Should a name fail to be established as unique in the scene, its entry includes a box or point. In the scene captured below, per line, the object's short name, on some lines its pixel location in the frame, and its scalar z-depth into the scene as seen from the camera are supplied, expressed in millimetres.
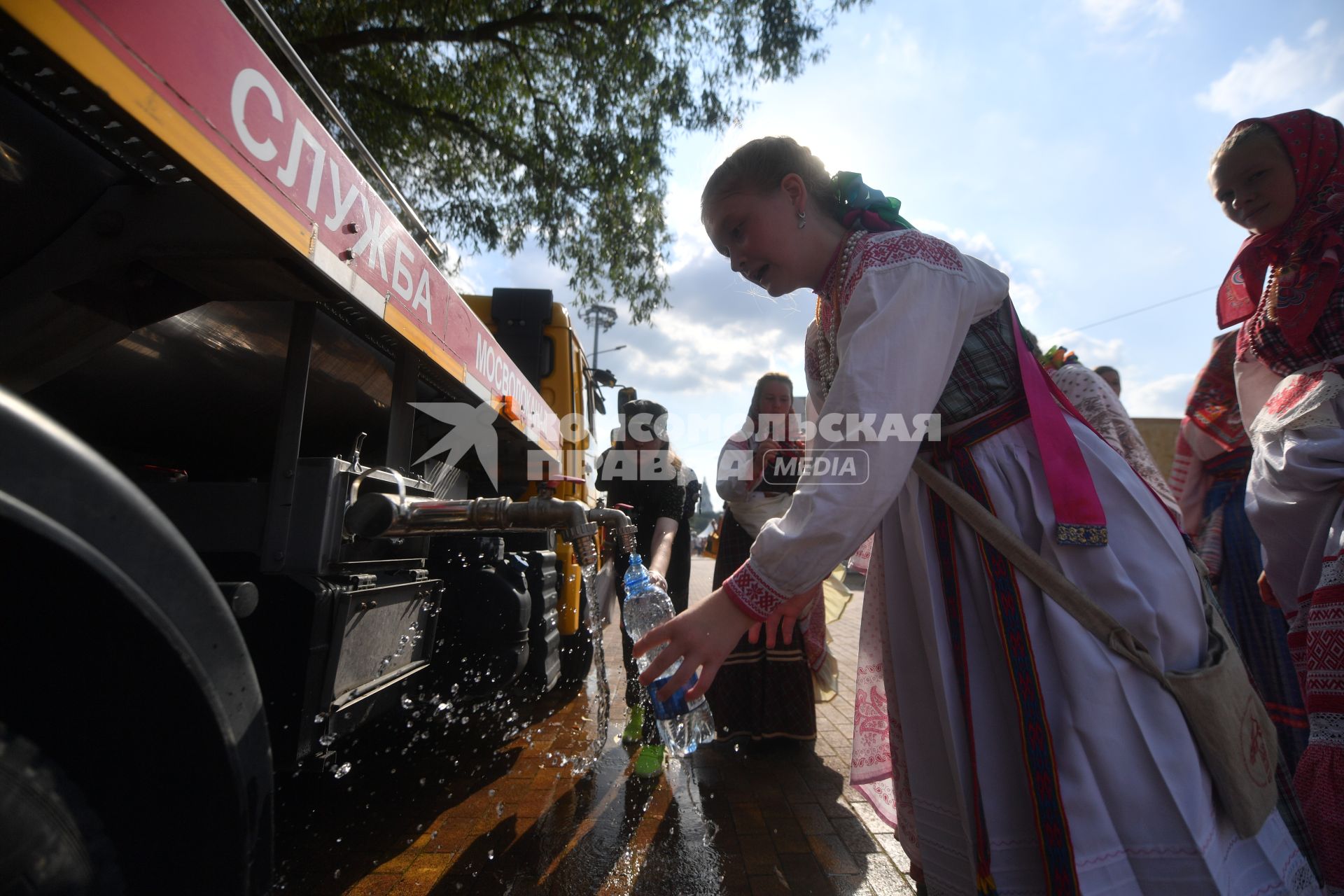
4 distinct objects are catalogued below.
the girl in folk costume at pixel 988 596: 1102
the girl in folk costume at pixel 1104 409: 1913
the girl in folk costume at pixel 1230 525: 2398
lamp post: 21600
